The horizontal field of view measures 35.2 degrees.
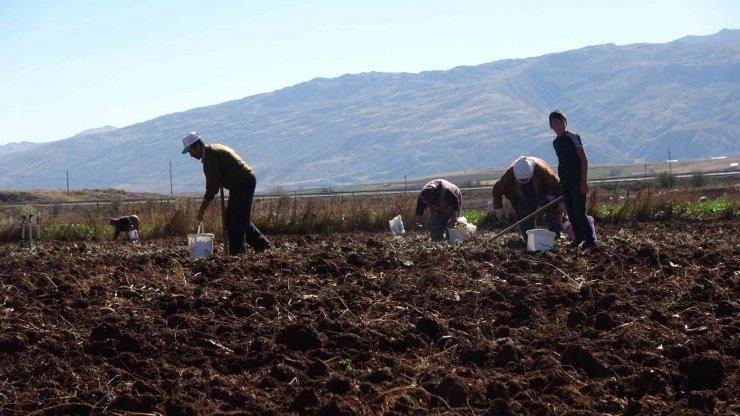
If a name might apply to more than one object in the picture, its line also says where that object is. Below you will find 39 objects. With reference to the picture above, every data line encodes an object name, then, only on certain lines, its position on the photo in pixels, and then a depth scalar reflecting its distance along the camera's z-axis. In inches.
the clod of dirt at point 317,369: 253.6
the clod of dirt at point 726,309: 300.6
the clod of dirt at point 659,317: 298.8
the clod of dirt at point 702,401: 218.5
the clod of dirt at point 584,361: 246.1
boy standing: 482.3
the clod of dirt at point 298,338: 281.6
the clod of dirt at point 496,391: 227.9
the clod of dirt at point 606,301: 320.8
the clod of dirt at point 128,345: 285.2
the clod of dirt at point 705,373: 233.8
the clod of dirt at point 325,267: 427.2
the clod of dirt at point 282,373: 250.0
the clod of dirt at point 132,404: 230.8
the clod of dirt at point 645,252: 438.3
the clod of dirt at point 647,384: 233.1
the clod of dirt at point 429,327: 293.6
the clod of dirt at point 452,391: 226.7
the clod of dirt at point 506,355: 257.6
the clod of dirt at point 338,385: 236.7
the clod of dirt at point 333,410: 215.5
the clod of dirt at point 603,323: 292.0
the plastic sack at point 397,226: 690.2
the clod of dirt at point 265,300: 342.3
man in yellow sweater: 516.4
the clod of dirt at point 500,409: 215.9
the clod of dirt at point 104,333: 295.1
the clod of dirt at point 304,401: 223.5
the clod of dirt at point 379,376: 245.0
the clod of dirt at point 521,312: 309.0
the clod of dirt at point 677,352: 257.0
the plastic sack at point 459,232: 562.9
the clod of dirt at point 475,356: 262.8
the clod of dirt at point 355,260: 449.1
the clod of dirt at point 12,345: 293.3
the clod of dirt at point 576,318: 297.7
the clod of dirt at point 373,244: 567.5
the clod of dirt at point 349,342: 281.2
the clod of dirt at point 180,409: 221.9
